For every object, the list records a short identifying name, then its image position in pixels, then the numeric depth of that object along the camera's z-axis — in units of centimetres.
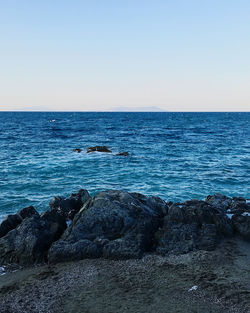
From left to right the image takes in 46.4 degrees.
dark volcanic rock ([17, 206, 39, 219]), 1376
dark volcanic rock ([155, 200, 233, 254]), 1123
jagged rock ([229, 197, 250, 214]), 1483
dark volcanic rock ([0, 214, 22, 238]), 1266
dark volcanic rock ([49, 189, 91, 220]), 1430
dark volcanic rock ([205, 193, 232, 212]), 1555
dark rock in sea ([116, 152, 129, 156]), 3612
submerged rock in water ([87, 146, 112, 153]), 3872
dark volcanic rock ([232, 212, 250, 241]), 1217
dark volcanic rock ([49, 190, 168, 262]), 1069
